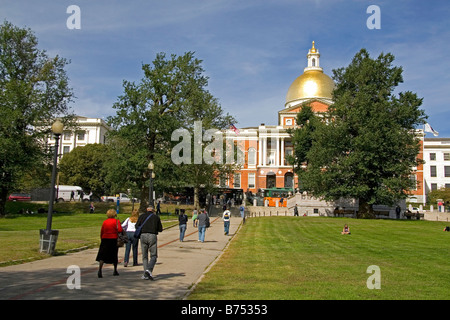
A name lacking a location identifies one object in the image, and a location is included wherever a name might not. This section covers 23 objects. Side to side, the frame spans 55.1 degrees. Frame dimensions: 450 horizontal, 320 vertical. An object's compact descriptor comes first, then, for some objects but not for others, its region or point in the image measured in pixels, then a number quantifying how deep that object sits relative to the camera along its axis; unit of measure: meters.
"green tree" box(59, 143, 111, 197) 77.50
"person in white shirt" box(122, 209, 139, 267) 13.91
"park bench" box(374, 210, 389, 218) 54.75
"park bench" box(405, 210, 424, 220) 53.67
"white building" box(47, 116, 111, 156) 103.97
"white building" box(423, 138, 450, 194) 111.69
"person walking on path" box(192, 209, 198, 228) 31.98
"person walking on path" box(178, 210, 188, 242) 22.06
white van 66.94
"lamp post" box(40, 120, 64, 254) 15.39
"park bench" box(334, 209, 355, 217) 54.27
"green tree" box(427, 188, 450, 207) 88.88
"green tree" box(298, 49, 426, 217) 45.84
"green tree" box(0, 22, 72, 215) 42.75
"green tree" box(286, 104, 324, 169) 60.62
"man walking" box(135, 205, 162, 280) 11.51
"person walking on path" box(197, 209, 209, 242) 22.27
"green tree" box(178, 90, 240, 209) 48.72
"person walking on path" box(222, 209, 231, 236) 27.08
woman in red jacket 11.55
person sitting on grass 28.06
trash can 15.38
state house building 94.38
